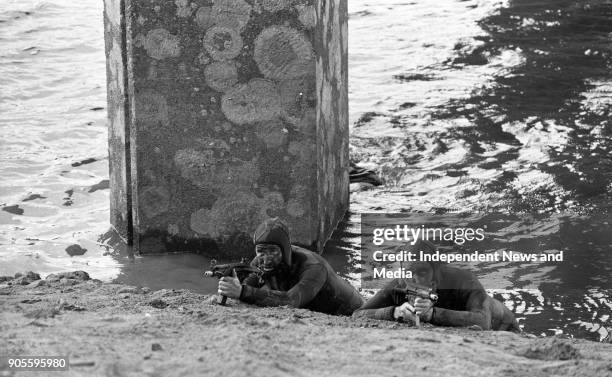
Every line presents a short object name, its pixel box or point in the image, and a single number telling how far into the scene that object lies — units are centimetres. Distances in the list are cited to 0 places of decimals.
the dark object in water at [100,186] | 1936
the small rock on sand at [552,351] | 1123
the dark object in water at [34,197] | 1872
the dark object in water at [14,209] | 1825
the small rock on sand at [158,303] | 1300
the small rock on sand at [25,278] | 1469
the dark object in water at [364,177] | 1995
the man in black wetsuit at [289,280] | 1355
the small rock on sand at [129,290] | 1404
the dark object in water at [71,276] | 1502
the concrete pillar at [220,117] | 1609
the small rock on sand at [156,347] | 1085
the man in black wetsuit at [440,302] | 1285
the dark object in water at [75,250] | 1698
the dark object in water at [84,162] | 2037
